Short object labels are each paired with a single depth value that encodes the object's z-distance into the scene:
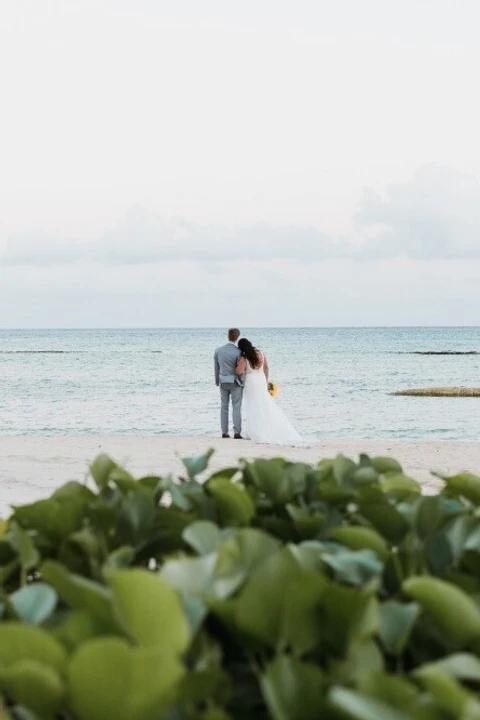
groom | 16.20
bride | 16.23
